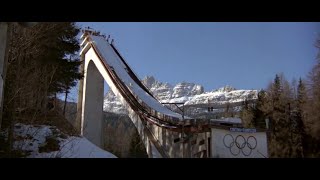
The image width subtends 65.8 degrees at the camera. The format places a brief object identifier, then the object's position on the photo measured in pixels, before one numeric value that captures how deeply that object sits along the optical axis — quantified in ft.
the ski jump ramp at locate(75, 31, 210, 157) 58.11
